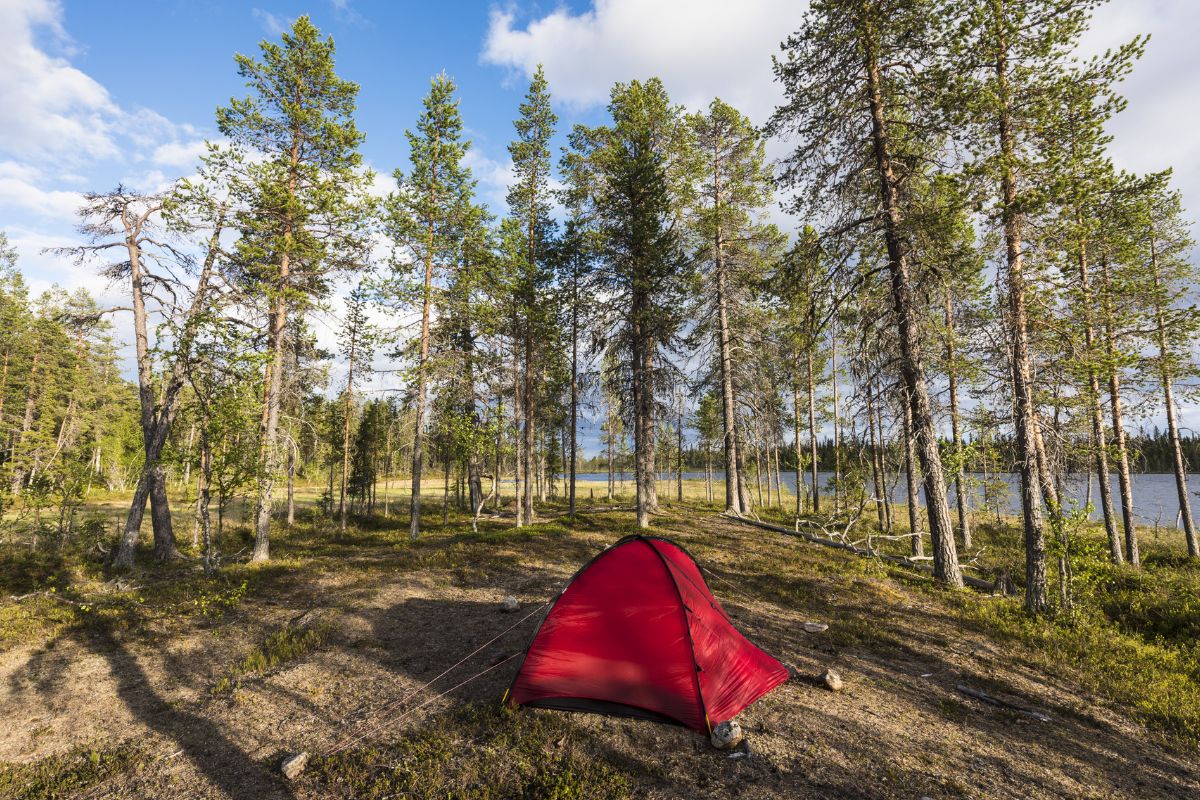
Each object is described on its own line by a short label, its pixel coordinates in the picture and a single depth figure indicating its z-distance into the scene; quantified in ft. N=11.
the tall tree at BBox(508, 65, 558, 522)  64.80
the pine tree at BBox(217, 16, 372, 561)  45.50
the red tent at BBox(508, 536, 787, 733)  20.13
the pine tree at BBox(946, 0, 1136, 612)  29.53
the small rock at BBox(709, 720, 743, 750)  17.71
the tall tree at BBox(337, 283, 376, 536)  86.58
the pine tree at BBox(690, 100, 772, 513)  64.59
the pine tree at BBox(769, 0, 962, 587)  33.14
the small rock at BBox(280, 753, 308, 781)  16.83
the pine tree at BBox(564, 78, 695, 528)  56.85
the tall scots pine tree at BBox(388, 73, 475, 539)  56.70
